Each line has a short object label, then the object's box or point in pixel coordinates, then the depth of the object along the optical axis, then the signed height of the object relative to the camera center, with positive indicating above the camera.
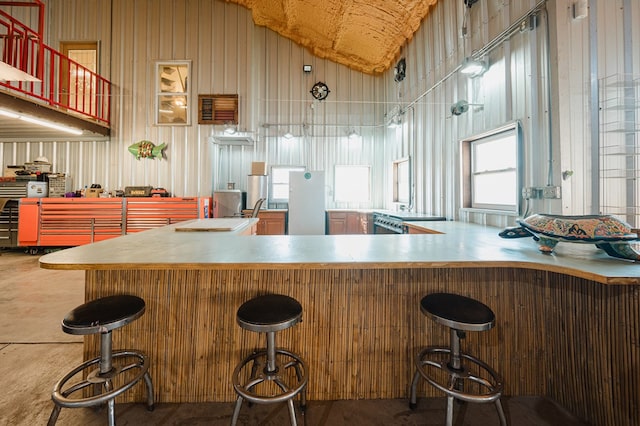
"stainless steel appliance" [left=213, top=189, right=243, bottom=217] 5.63 +0.32
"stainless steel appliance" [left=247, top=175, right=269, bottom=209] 5.89 +0.65
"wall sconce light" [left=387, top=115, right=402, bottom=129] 5.17 +1.93
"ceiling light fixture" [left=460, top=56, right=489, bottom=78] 2.72 +1.59
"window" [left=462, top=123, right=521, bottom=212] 2.63 +0.54
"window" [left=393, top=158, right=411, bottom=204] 4.93 +0.75
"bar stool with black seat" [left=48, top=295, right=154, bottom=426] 1.23 -0.80
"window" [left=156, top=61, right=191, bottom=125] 5.91 +2.78
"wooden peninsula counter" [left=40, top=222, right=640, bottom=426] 1.57 -0.65
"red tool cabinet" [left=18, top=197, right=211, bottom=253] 5.21 -0.01
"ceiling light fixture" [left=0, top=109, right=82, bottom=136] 4.07 +1.63
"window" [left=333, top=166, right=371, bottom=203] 6.50 +0.83
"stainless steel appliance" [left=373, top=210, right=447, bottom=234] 3.57 -0.04
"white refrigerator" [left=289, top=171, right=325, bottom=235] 5.51 +0.30
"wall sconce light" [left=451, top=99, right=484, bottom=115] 2.84 +1.21
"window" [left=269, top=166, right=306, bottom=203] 6.36 +0.83
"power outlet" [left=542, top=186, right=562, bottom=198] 2.05 +0.21
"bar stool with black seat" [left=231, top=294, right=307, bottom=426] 1.24 -0.60
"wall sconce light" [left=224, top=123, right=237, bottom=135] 5.52 +1.92
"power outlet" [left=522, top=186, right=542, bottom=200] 2.22 +0.22
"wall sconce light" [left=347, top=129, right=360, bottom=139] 6.23 +1.98
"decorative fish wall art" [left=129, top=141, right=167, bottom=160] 5.81 +1.49
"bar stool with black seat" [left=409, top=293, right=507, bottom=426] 1.26 -0.71
